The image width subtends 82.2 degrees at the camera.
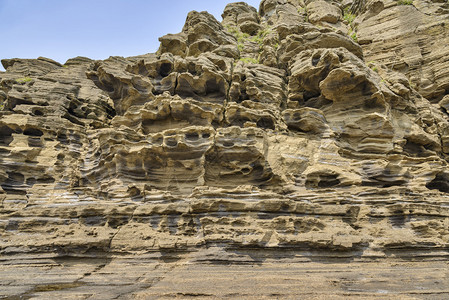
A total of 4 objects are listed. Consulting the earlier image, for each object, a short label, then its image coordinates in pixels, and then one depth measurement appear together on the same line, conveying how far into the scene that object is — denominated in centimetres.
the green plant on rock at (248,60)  2682
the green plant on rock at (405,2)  3331
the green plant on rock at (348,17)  3884
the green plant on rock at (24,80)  2327
